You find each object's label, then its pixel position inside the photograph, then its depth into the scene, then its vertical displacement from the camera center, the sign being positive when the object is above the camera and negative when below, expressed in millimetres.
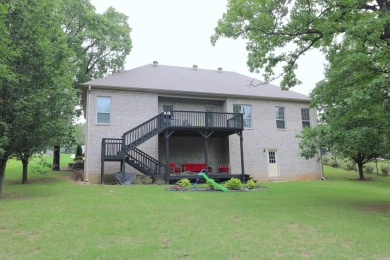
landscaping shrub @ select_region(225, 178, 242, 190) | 14125 -1024
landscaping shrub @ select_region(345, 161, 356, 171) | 28183 -542
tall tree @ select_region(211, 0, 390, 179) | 8648 +3706
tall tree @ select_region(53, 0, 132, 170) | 23266 +10134
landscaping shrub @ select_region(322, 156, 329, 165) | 31859 -18
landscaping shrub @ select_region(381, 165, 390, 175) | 26297 -918
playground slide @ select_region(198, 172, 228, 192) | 13714 -1053
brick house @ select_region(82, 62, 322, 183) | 17484 +2445
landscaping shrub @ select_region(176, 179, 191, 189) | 14062 -929
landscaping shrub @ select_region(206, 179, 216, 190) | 14398 -1029
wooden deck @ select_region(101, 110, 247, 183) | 16658 +1891
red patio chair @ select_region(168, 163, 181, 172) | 18391 -222
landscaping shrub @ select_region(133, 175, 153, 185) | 16562 -817
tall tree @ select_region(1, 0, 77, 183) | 11398 +3359
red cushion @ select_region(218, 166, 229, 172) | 19938 -381
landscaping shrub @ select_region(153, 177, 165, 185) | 16573 -900
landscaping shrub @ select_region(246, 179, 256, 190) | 14721 -1087
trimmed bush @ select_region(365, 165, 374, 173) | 27219 -825
